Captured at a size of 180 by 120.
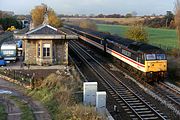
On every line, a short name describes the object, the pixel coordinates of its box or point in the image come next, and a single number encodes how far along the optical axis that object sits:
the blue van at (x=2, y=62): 33.19
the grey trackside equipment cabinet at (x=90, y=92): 19.24
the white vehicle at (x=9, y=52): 36.31
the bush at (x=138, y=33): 47.62
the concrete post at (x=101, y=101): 17.49
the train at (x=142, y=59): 25.41
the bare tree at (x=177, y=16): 39.84
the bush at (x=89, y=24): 103.64
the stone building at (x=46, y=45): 33.00
